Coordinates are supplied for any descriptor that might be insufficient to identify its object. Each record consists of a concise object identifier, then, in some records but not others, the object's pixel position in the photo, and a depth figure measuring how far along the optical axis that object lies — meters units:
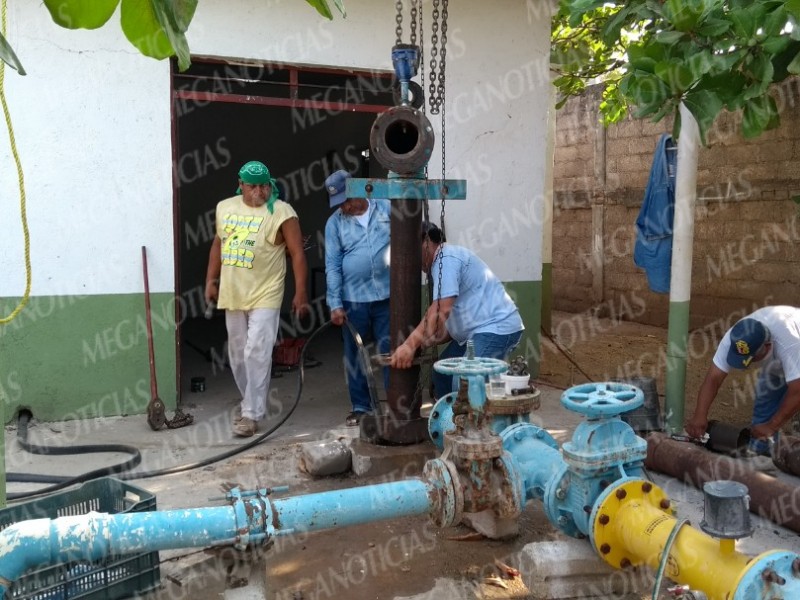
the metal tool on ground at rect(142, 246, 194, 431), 5.36
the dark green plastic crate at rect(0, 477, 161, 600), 2.81
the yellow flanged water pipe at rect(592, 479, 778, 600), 2.25
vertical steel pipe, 4.12
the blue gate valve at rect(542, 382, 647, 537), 2.79
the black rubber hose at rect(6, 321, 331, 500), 4.19
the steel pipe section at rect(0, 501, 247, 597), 2.10
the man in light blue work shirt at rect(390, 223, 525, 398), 4.31
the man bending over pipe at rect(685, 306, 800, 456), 4.13
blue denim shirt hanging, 5.65
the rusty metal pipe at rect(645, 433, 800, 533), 3.66
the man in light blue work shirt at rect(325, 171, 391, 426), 5.36
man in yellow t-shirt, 5.25
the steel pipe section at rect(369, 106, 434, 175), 3.90
